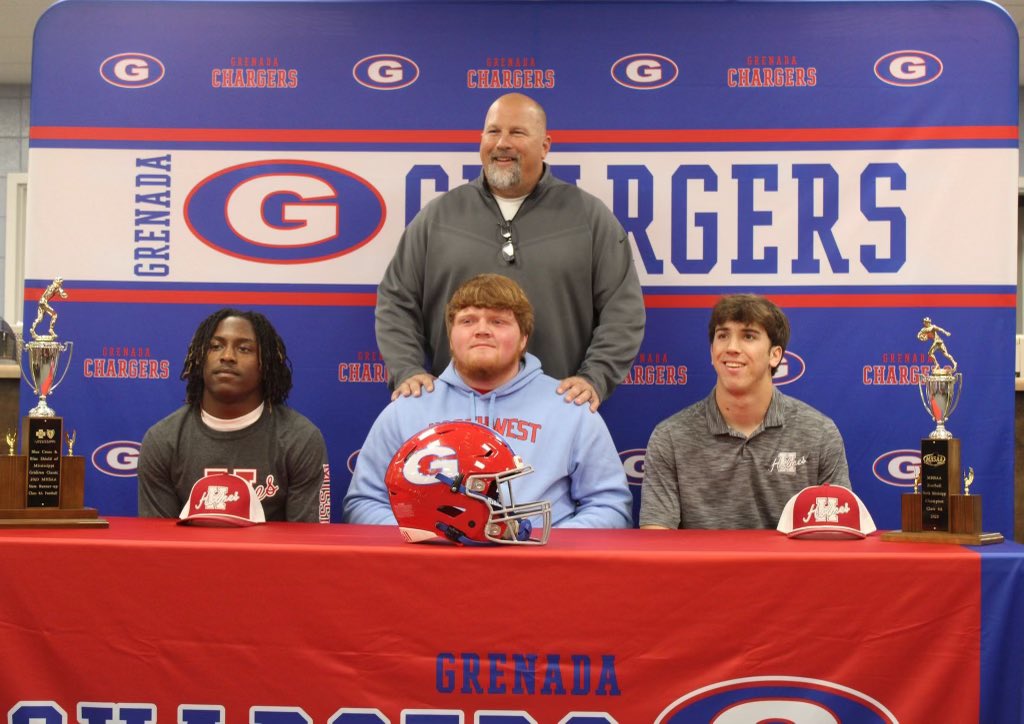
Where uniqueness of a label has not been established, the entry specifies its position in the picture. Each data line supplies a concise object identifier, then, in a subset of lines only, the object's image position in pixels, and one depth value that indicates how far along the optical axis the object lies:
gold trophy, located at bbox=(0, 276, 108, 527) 2.34
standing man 3.68
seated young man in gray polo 3.11
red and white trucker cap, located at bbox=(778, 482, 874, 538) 2.33
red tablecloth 2.03
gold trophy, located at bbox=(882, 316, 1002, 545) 2.22
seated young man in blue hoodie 3.01
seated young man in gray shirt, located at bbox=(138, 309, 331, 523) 3.30
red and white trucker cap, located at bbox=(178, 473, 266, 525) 2.47
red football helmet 2.10
